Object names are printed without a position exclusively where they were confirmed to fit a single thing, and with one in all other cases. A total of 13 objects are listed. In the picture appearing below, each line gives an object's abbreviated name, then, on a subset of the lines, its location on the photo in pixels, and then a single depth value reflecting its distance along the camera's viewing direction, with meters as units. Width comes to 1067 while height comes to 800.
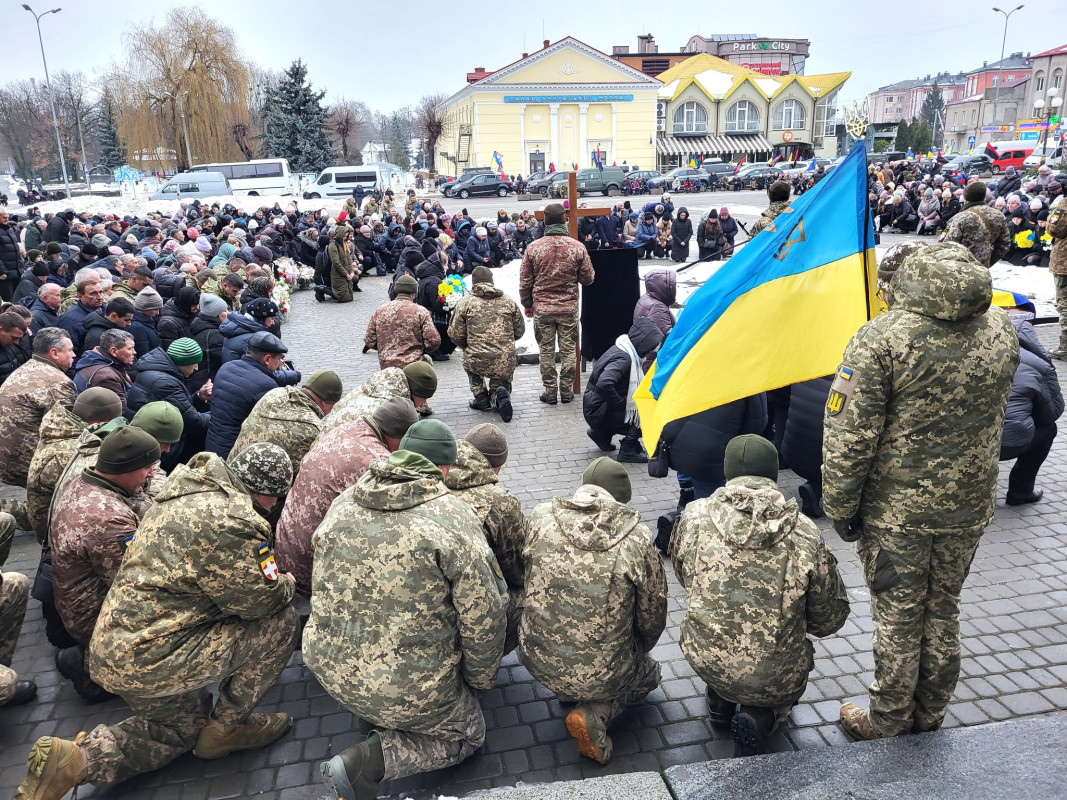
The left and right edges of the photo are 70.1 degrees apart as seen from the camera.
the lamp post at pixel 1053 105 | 39.62
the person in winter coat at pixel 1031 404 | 5.37
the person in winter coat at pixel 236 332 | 7.20
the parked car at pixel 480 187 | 41.94
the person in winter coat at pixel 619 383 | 6.92
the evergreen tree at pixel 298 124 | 47.47
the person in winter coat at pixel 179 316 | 7.93
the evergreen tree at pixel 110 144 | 59.09
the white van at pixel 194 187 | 34.72
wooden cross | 8.98
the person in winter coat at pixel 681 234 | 19.47
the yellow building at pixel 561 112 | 53.72
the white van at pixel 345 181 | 40.16
